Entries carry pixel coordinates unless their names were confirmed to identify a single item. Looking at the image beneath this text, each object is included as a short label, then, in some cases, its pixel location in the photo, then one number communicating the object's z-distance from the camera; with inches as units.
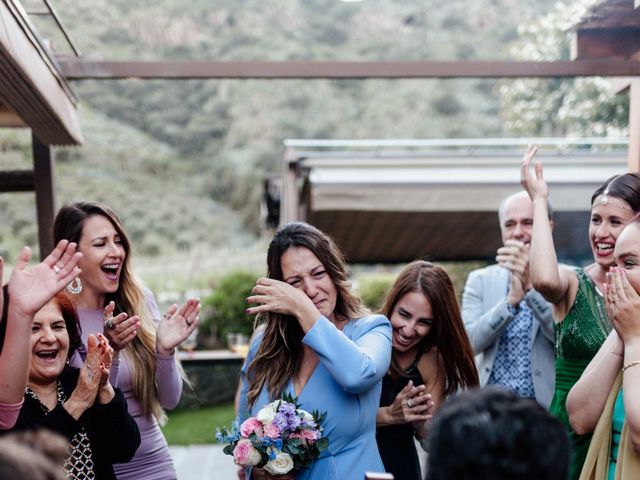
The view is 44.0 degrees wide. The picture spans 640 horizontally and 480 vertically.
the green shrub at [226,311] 432.5
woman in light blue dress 95.2
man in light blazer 142.1
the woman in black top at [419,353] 119.6
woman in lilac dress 117.0
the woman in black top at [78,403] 95.1
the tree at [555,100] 414.3
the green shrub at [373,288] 461.4
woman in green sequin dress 113.1
